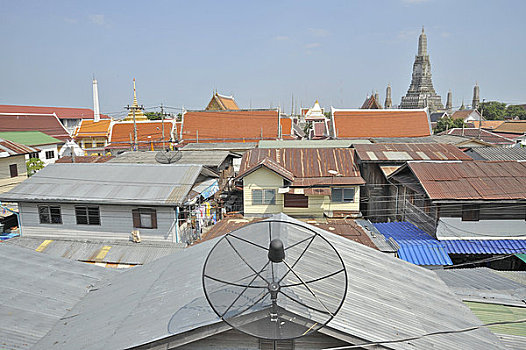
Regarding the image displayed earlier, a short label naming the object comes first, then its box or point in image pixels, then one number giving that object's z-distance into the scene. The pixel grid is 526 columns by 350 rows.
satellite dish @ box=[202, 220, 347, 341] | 3.87
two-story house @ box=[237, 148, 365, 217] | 16.36
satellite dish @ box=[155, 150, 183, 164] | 19.55
